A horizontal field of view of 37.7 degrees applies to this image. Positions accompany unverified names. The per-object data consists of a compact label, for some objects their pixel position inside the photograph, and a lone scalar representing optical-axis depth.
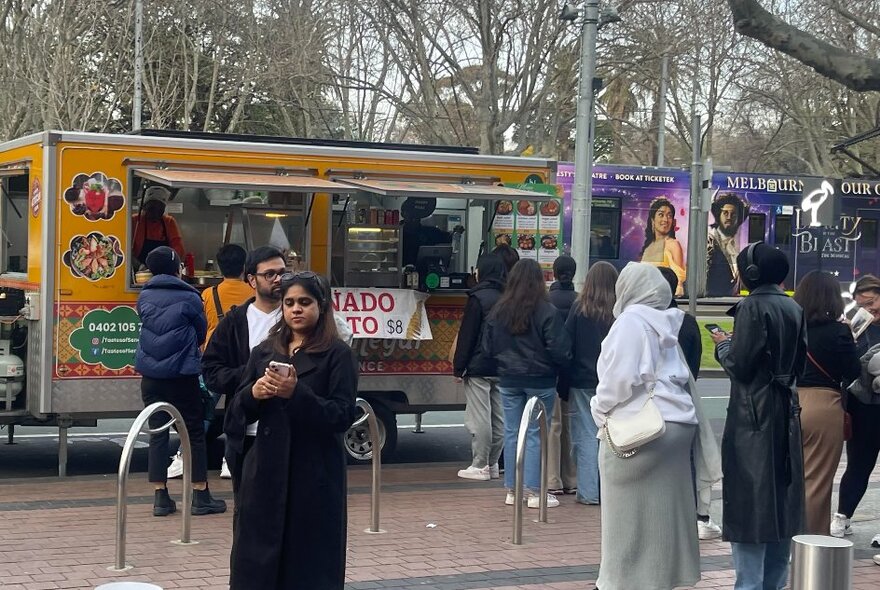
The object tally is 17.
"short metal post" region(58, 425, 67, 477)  10.20
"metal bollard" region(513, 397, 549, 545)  7.93
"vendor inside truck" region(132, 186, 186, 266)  10.59
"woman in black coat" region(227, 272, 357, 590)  5.10
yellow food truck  10.14
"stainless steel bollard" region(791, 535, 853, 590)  4.85
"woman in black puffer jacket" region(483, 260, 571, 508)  9.23
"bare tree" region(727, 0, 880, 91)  7.62
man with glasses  6.35
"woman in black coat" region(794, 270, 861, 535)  7.50
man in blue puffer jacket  8.69
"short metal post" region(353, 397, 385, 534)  8.30
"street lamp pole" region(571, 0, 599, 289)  16.03
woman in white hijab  5.99
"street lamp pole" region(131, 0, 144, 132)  25.58
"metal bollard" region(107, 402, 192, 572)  7.05
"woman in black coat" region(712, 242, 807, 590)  6.36
